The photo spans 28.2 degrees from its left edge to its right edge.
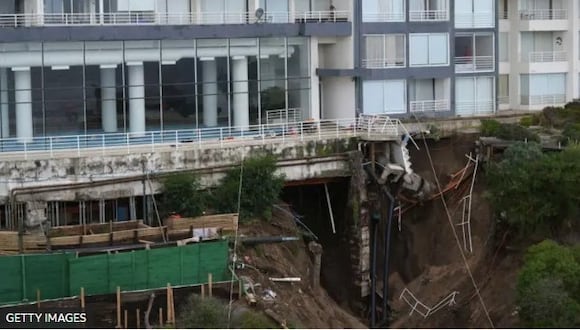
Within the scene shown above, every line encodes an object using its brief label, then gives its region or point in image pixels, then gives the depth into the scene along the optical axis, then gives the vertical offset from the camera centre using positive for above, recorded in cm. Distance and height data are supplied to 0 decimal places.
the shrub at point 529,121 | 5647 -133
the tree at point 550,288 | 3959 -680
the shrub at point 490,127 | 5288 -149
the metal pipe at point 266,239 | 4434 -548
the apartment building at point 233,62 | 4781 +167
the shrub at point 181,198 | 4547 -388
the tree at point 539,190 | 4603 -388
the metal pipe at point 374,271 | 4964 -760
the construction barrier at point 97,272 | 3906 -587
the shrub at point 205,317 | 3538 -670
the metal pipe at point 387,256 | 4991 -704
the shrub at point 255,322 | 3612 -706
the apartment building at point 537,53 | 6228 +221
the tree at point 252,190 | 4638 -367
